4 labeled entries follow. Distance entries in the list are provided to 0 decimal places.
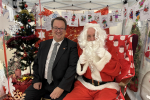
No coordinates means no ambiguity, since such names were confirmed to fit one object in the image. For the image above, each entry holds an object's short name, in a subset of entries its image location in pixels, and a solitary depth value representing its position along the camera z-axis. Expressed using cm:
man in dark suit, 151
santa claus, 139
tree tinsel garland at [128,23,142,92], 208
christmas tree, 202
